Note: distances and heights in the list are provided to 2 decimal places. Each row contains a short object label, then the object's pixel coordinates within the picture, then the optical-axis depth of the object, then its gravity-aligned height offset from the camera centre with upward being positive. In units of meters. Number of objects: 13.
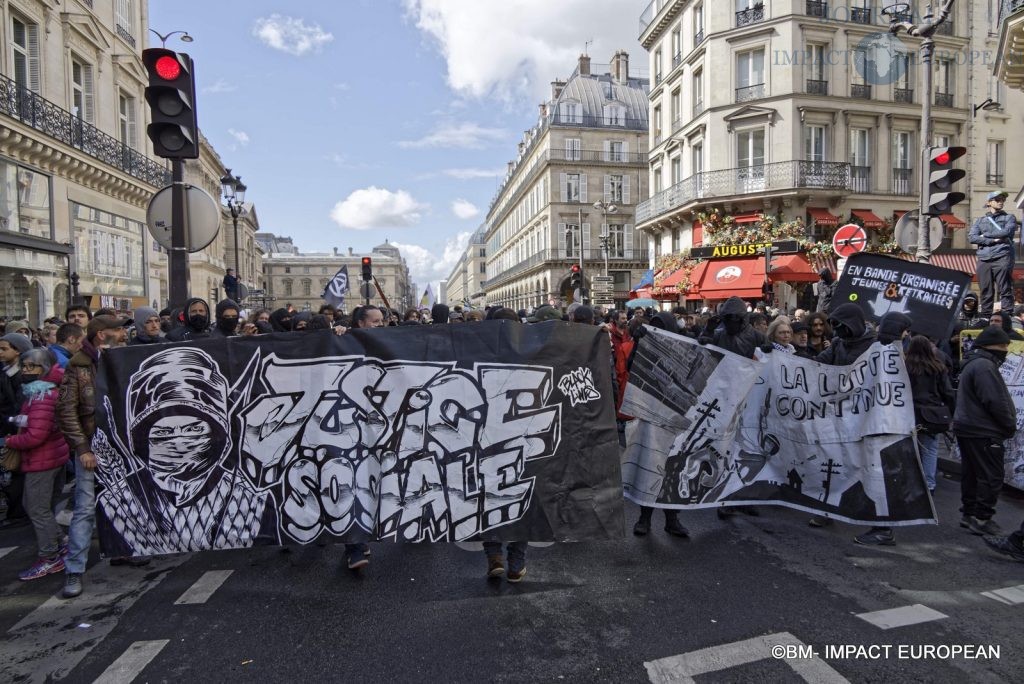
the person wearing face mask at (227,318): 6.46 +0.11
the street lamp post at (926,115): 8.67 +3.33
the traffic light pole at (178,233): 5.78 +0.91
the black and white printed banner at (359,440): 4.10 -0.77
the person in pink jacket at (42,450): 4.41 -0.88
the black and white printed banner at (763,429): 4.75 -0.86
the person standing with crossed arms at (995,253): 7.98 +0.91
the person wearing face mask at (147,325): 6.54 +0.05
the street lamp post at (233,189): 18.30 +4.28
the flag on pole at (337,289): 13.03 +0.84
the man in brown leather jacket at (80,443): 4.16 -0.77
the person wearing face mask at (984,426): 4.95 -0.88
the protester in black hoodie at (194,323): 6.14 +0.06
